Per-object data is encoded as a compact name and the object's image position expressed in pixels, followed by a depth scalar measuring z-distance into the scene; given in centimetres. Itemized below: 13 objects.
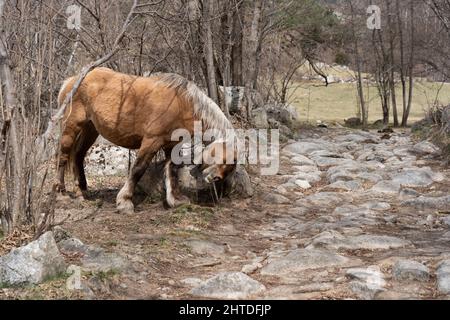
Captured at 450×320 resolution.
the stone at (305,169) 1054
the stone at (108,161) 951
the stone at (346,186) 884
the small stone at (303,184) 917
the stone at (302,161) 1127
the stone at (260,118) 1302
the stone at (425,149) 1198
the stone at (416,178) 904
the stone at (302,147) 1279
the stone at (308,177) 956
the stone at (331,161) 1109
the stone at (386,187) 859
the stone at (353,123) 2067
